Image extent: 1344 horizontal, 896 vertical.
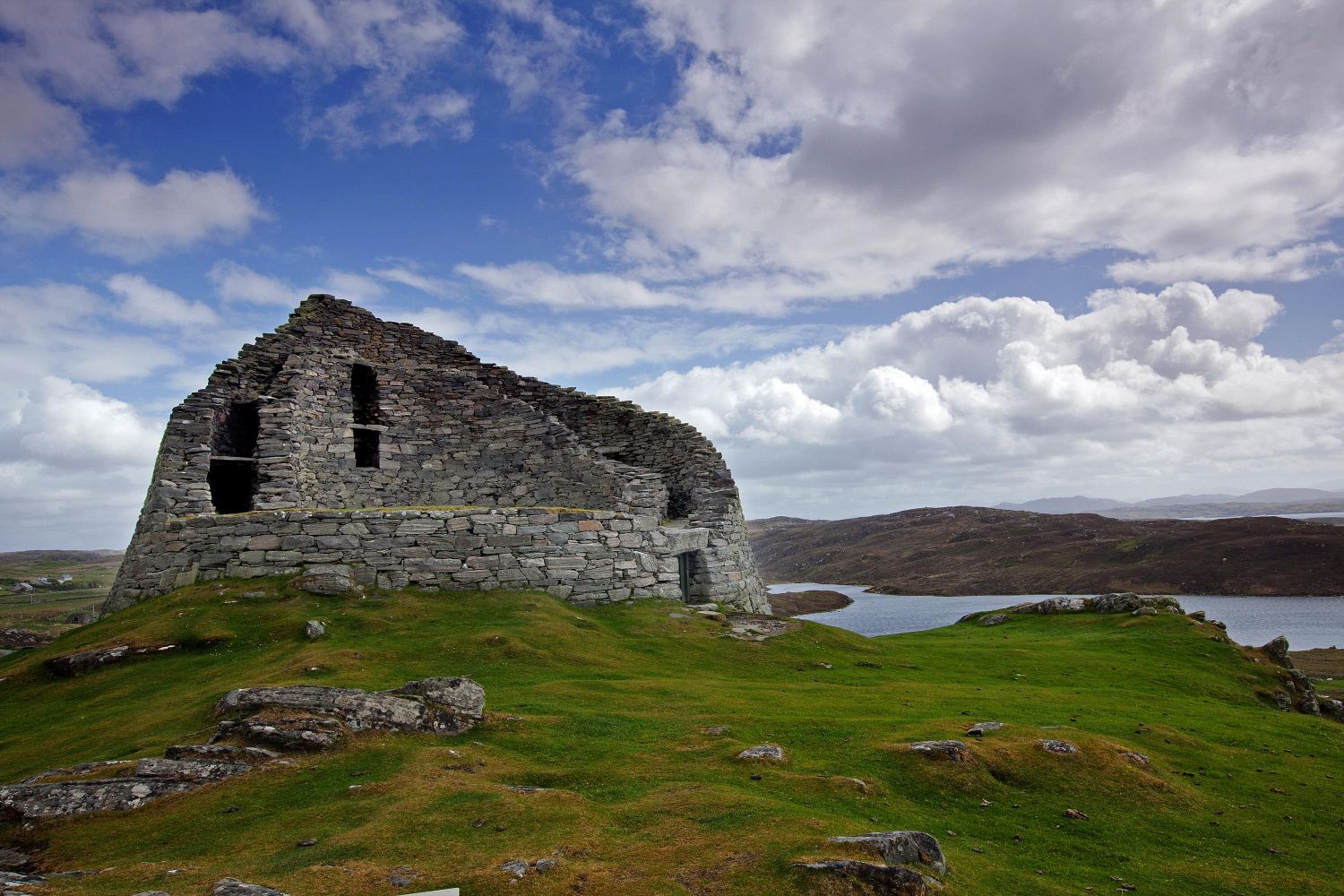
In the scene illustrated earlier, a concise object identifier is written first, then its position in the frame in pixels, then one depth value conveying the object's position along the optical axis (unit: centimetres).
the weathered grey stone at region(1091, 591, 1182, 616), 3469
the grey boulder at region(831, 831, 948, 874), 827
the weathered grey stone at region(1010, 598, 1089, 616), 3728
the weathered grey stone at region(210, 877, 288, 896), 683
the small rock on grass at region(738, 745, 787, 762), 1202
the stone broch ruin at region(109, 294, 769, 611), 2277
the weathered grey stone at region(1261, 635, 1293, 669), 2778
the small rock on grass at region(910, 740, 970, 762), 1252
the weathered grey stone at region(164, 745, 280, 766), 1090
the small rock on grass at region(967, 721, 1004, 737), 1404
